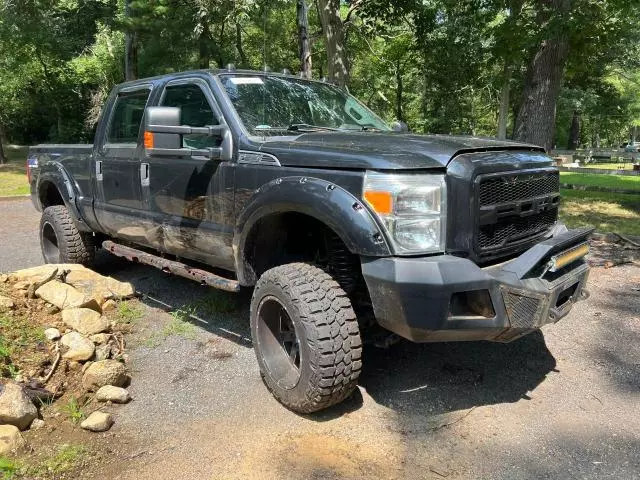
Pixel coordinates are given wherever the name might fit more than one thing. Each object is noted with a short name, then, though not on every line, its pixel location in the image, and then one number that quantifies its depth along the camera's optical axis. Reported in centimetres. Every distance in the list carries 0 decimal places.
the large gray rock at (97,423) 309
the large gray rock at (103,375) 350
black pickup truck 282
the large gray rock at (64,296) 459
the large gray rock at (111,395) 342
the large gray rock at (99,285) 507
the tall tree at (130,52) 1803
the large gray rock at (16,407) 299
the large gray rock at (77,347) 380
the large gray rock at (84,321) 423
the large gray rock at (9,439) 279
